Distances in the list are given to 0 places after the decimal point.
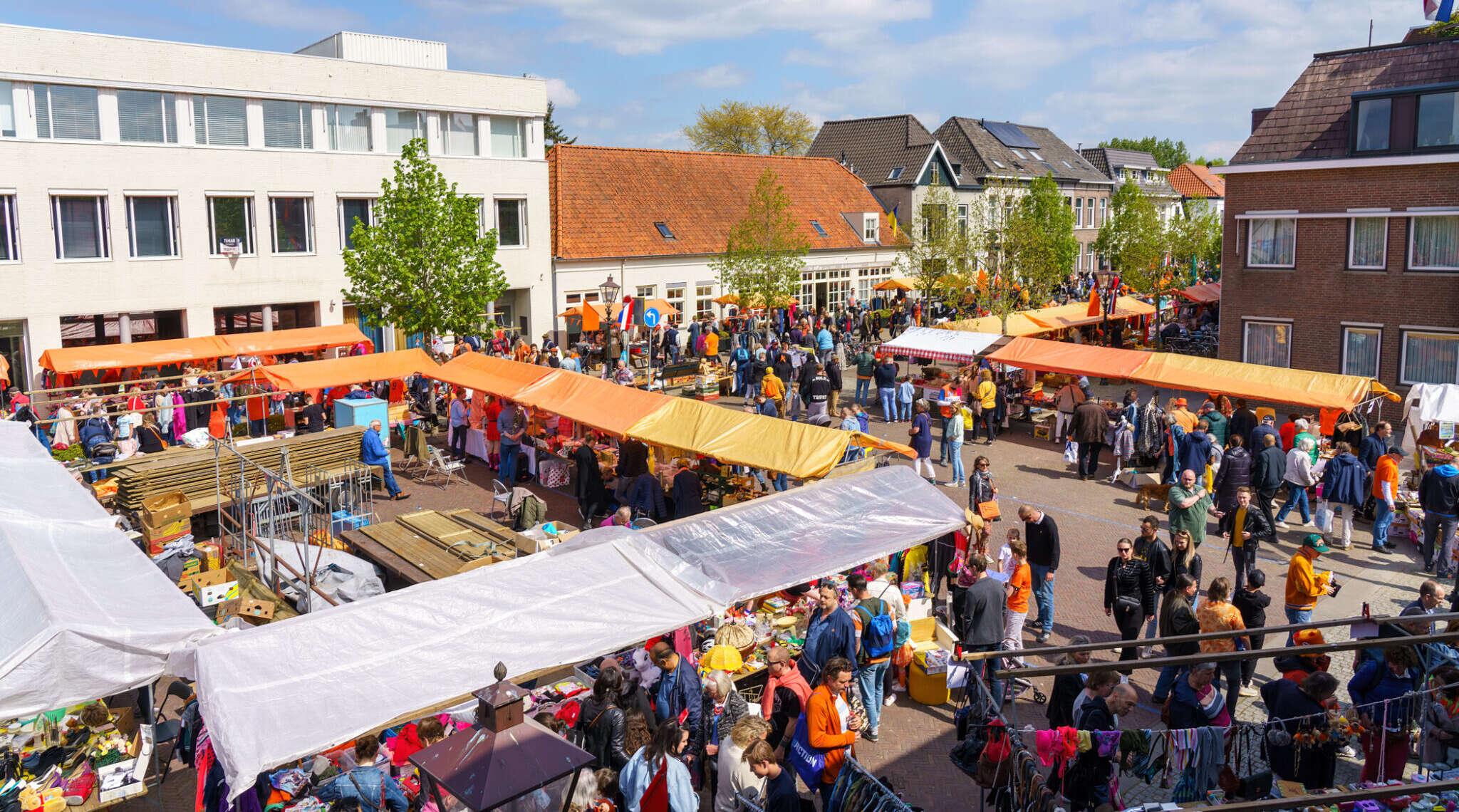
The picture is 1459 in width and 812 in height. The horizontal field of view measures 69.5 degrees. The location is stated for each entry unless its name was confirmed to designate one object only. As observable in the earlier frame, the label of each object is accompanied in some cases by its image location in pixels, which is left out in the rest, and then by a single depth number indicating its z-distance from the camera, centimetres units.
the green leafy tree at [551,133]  6488
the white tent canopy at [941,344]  2428
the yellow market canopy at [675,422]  1391
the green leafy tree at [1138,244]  3894
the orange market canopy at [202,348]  2362
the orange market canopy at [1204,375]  1825
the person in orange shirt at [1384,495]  1440
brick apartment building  2205
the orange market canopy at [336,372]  1992
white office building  2580
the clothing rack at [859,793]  680
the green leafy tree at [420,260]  2634
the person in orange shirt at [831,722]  766
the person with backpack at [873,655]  953
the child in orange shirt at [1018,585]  1049
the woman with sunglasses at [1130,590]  1046
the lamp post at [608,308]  2711
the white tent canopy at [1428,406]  1702
